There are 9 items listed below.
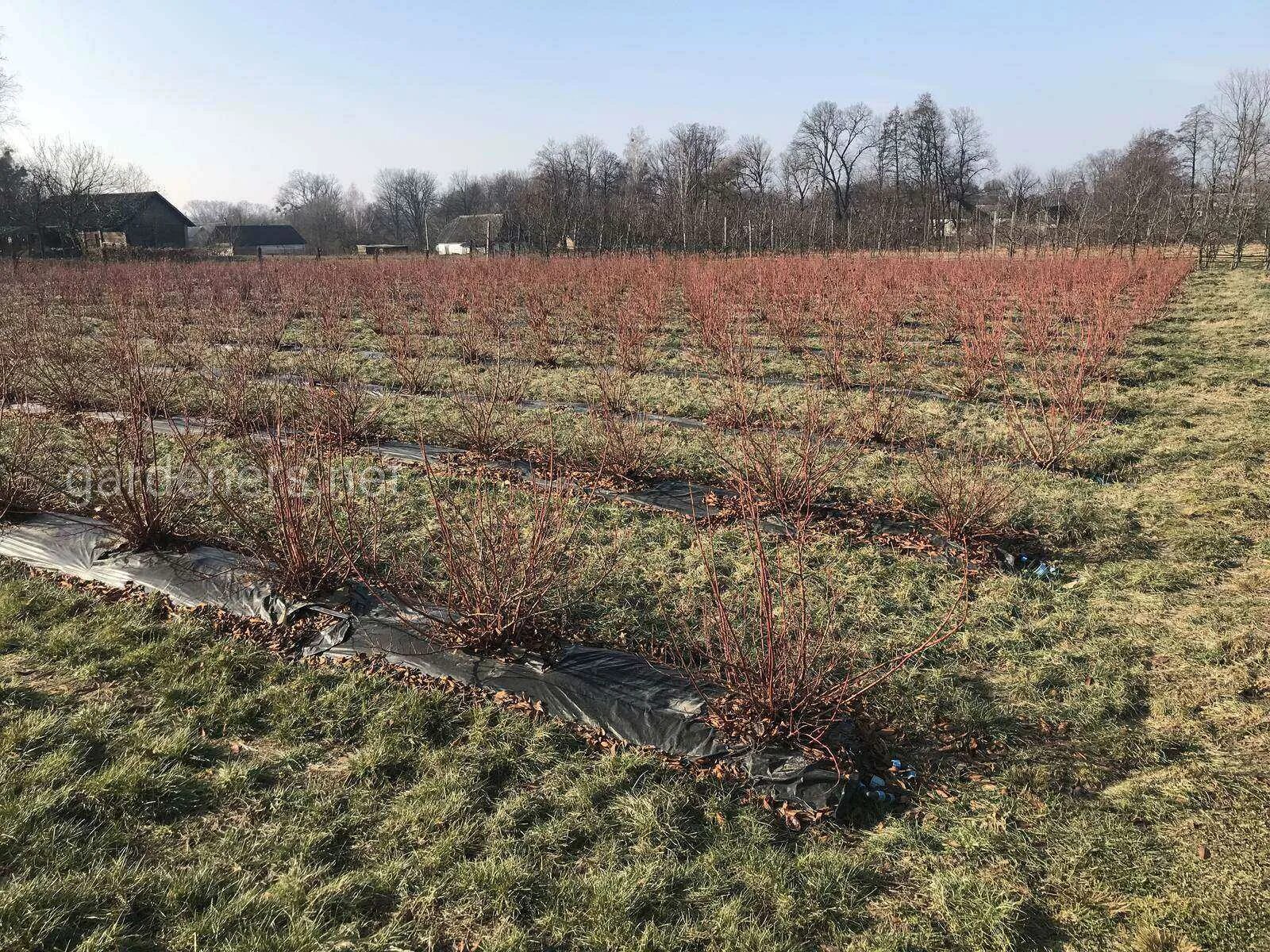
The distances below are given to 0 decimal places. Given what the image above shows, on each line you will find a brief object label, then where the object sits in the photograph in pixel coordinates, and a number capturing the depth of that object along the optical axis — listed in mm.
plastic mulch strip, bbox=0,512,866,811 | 2514
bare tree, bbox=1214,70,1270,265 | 26953
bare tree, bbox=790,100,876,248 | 48812
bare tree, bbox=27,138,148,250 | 33125
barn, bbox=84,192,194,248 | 38312
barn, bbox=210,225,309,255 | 57331
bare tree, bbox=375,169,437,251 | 73438
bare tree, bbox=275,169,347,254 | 59250
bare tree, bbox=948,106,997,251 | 48188
